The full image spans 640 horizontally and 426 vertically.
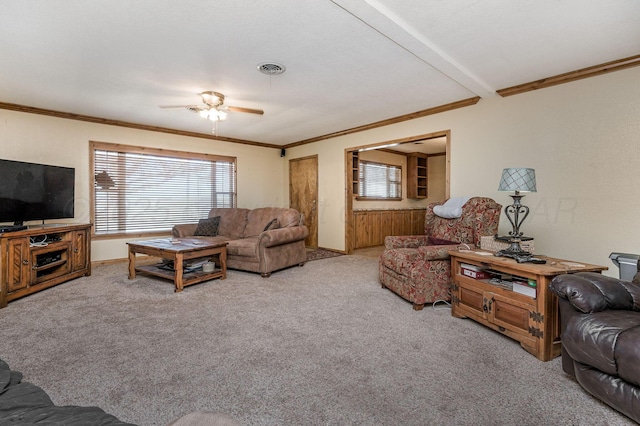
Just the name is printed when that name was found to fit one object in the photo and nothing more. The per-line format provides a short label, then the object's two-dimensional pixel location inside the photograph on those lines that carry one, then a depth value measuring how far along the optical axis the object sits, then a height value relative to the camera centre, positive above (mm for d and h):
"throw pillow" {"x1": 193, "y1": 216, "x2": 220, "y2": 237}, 5148 -237
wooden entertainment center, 3098 -512
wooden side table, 2010 -667
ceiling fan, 3730 +1343
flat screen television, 3484 +296
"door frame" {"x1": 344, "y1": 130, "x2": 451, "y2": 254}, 5969 +193
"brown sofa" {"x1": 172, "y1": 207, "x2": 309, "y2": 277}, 4246 -351
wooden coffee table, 3527 -493
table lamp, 2428 +216
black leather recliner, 1391 -612
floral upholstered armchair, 2934 -413
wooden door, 6688 +542
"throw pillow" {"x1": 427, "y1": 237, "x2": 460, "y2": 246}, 3290 -326
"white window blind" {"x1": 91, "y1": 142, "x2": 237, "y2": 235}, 5066 +518
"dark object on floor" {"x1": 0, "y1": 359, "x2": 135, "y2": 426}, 729 -512
